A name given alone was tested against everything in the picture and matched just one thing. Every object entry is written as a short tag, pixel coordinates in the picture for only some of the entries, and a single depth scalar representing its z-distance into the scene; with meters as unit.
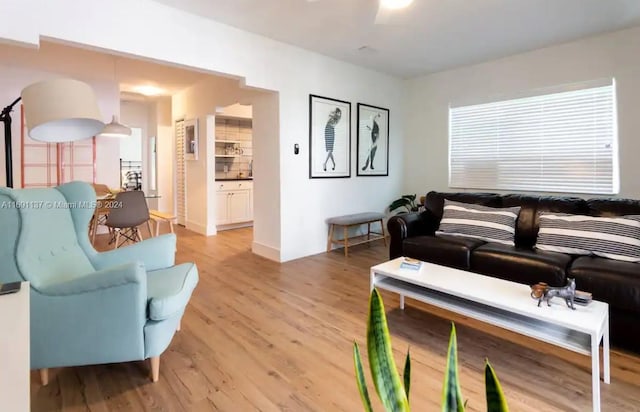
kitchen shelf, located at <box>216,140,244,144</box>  6.54
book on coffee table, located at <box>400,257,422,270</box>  2.49
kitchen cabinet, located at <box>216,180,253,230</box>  6.12
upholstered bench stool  4.46
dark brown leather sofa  2.14
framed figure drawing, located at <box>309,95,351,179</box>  4.42
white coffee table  1.68
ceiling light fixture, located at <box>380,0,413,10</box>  2.70
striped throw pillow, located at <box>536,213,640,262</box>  2.49
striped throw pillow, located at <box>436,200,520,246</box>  3.13
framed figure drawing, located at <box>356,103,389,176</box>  5.05
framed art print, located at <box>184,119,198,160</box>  5.97
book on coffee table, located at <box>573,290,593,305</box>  1.86
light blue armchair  1.65
